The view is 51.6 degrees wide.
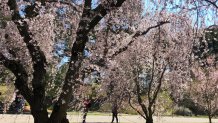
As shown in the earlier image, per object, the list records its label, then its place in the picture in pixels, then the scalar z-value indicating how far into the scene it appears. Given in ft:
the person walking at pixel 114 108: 34.37
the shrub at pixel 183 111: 82.11
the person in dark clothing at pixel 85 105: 26.72
